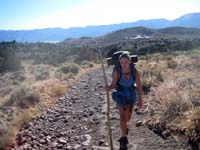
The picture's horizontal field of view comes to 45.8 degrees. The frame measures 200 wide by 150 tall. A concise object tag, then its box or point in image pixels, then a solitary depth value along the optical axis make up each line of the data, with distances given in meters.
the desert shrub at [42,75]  16.75
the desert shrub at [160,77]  10.25
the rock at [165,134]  5.04
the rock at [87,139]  5.17
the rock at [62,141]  5.36
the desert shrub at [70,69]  18.60
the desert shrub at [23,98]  8.71
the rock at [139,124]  5.79
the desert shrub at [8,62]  25.14
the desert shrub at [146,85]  8.95
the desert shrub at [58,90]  10.50
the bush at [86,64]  23.33
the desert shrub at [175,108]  5.52
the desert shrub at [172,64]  15.02
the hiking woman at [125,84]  4.46
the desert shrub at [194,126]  4.61
